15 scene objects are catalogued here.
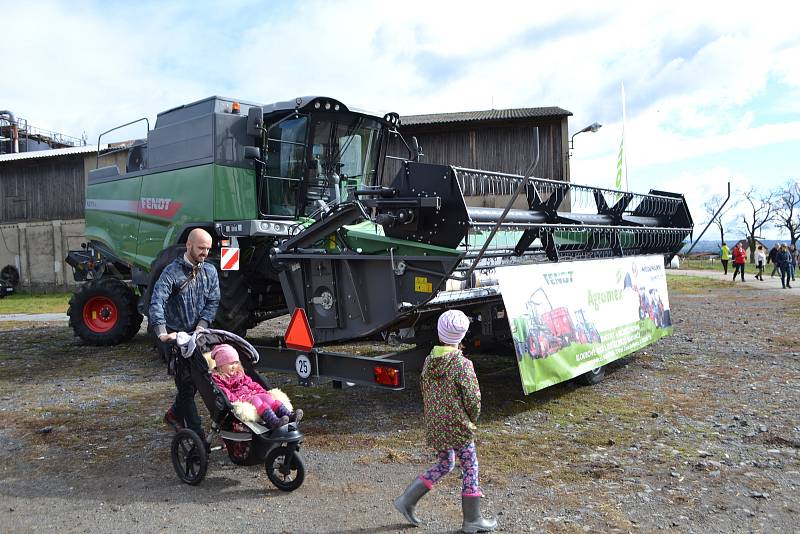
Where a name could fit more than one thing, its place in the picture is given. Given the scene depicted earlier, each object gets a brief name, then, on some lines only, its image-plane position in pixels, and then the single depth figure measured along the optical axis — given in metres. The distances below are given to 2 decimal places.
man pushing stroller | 4.85
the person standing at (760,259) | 25.59
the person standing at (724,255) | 29.47
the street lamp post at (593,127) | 18.70
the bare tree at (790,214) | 68.50
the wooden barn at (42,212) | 26.02
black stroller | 4.43
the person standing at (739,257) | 24.45
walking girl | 3.76
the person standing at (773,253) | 24.87
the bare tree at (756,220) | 70.62
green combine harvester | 5.57
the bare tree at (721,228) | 70.88
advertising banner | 5.90
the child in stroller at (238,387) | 4.56
